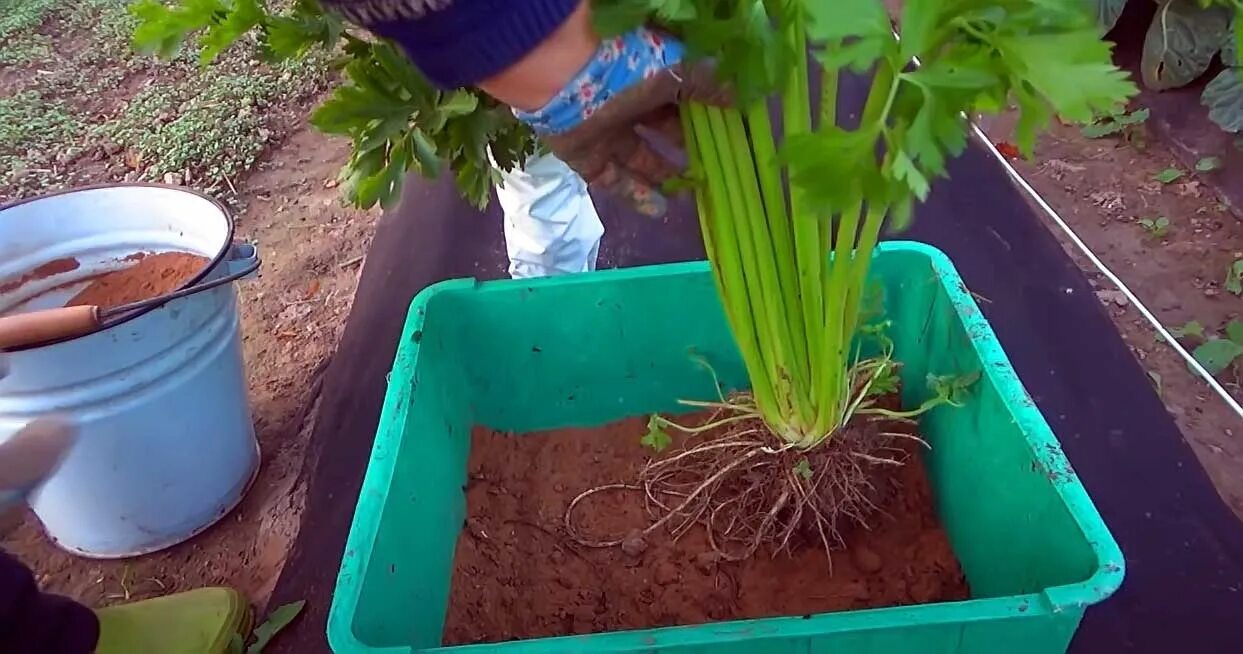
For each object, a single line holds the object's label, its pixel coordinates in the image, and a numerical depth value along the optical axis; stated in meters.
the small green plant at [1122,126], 1.98
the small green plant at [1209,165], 1.82
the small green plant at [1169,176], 1.85
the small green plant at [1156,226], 1.71
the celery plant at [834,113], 0.53
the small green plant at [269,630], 1.13
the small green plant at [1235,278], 1.57
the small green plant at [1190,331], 1.49
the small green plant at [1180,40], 1.90
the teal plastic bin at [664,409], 0.65
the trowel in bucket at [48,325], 1.05
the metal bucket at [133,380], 1.14
